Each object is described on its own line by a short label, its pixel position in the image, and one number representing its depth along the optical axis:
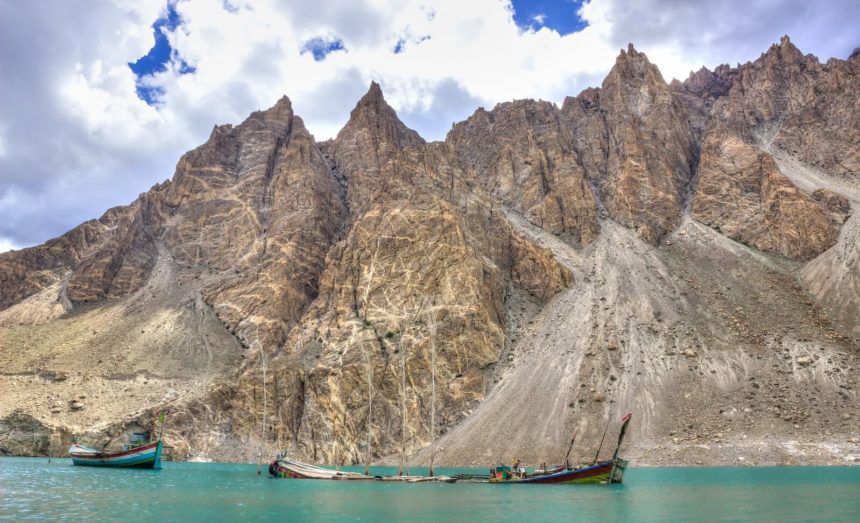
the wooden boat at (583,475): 49.84
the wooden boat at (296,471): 60.65
